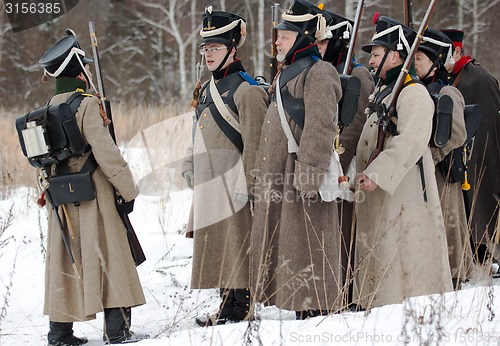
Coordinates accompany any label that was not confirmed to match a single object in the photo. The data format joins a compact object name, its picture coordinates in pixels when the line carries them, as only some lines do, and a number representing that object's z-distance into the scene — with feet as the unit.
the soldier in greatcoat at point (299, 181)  25.95
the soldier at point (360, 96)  31.04
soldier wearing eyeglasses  30.78
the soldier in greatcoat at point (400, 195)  26.96
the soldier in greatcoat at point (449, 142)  29.99
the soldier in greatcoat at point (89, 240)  28.50
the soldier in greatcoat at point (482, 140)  37.14
